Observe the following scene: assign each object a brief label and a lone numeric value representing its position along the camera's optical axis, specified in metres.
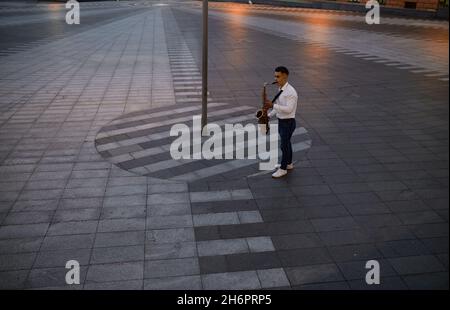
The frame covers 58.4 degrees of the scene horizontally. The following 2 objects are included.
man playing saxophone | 7.13
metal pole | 9.00
